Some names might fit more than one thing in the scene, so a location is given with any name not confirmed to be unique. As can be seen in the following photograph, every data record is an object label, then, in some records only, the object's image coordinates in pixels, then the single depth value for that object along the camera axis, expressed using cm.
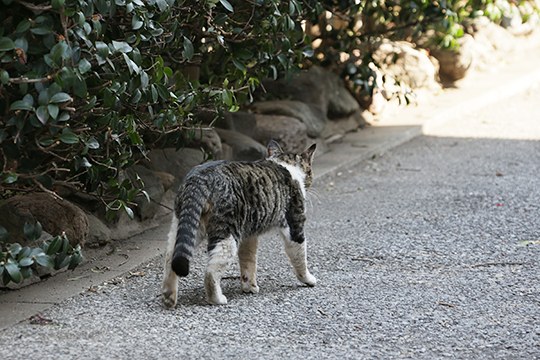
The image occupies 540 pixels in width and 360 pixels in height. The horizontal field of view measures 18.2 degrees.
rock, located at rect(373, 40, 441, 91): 2310
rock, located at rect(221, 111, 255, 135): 1734
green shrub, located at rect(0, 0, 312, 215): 840
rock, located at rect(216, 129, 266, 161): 1594
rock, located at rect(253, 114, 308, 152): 1742
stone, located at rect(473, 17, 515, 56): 2884
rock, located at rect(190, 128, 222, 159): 1487
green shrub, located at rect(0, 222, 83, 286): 862
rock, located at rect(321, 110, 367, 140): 2032
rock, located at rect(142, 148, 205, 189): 1445
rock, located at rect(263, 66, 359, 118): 1984
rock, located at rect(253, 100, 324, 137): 1874
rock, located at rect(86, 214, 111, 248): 1195
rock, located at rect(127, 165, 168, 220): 1300
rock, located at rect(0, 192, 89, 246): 1045
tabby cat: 966
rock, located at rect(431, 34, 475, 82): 2616
